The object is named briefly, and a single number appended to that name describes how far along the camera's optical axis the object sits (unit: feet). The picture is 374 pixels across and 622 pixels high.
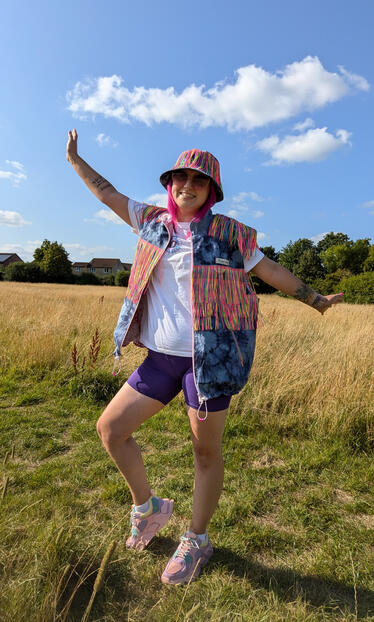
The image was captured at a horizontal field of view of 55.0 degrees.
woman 5.79
